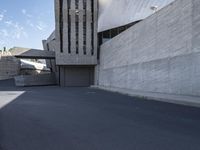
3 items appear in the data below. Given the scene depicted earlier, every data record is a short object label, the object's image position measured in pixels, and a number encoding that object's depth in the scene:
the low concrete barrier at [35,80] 24.17
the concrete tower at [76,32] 22.37
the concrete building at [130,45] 9.58
